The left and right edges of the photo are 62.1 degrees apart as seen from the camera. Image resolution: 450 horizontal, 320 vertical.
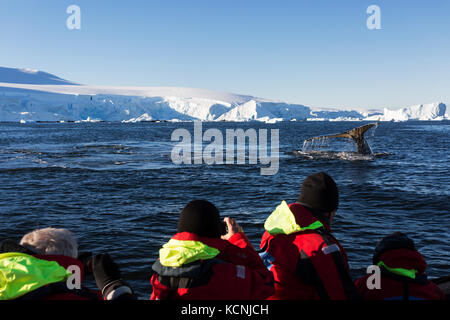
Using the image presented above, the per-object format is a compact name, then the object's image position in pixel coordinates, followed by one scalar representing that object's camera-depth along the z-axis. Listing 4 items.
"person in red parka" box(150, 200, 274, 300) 3.50
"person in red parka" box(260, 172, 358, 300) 3.70
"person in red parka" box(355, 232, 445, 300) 3.74
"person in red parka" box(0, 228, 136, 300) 3.06
